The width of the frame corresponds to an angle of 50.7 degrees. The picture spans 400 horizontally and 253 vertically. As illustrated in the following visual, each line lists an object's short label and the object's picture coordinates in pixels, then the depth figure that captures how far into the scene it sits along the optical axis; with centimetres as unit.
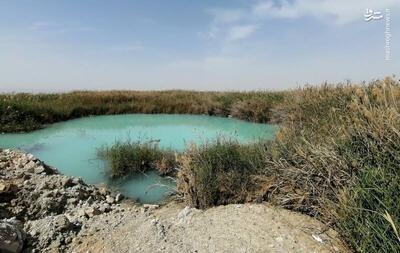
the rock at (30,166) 651
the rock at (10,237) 346
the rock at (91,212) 430
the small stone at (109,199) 544
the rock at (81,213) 430
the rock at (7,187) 525
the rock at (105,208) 460
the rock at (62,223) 388
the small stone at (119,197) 576
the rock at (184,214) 398
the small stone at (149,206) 516
